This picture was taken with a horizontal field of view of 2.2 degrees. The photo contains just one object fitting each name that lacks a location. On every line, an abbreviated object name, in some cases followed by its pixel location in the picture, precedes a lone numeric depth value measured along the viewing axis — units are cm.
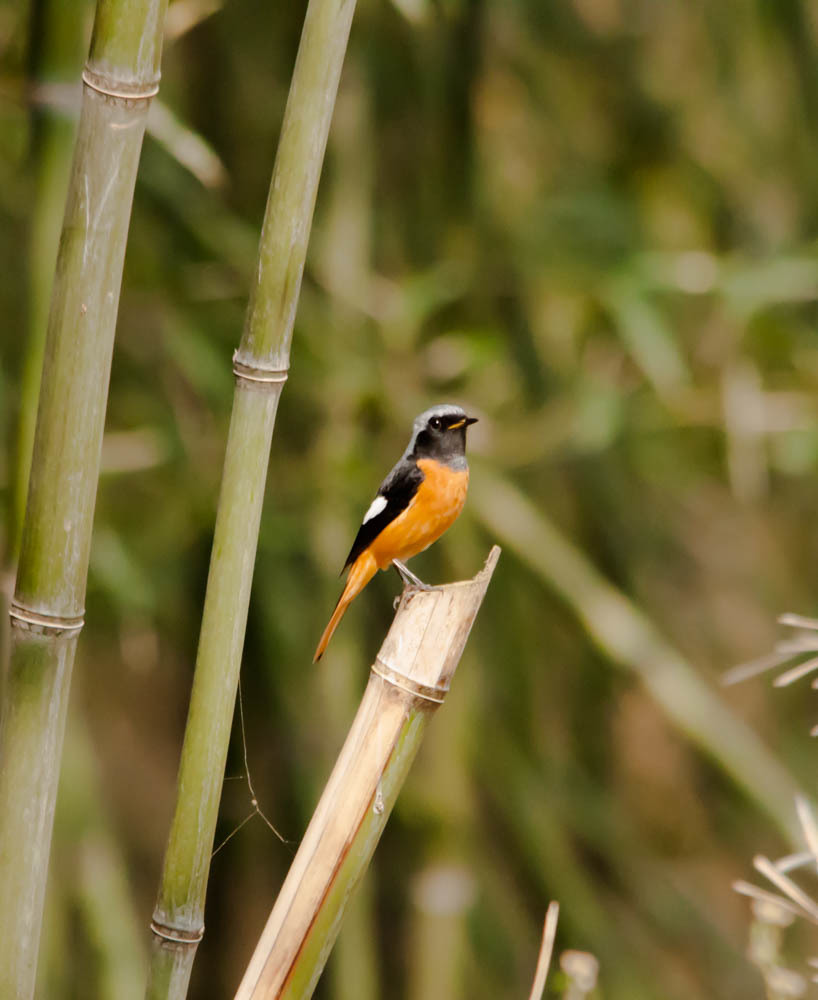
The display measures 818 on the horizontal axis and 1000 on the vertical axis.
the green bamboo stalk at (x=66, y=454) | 957
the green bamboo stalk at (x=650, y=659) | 1365
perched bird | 1014
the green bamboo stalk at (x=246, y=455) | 956
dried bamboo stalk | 962
